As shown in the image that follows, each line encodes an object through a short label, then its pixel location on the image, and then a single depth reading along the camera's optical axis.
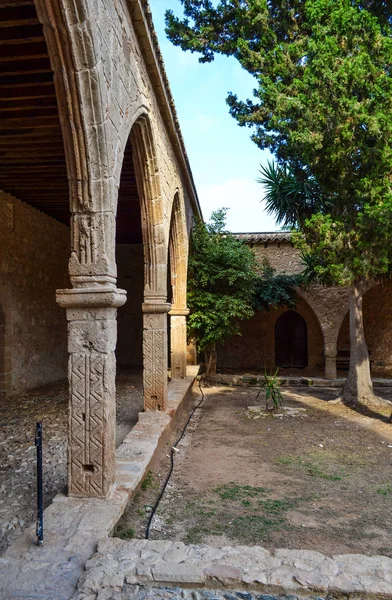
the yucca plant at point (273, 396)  8.83
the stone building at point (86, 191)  3.36
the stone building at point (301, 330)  13.20
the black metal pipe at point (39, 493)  2.81
